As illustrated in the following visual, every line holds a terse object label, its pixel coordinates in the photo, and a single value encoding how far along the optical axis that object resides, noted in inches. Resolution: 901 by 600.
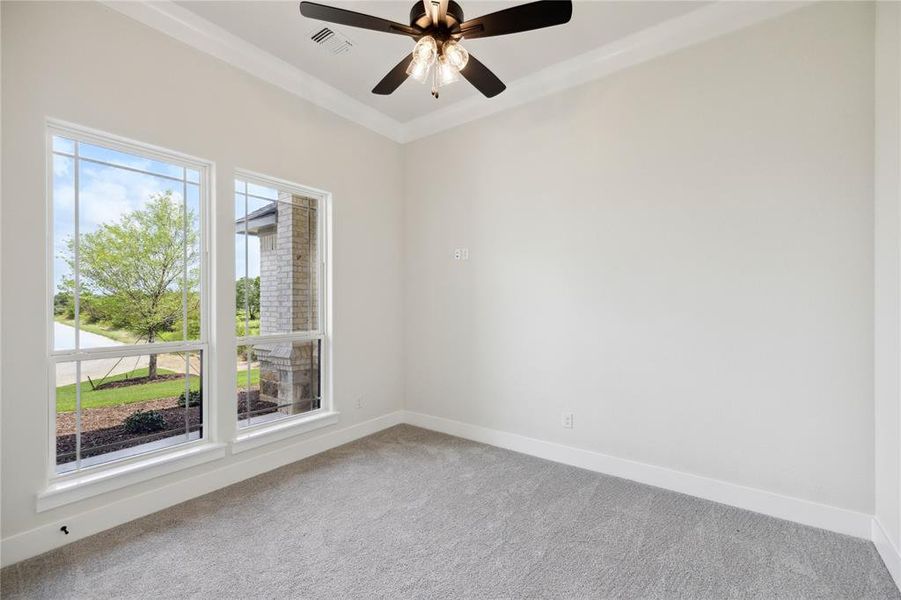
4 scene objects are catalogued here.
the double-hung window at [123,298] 89.5
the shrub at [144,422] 100.5
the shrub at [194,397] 111.2
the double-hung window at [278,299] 121.9
